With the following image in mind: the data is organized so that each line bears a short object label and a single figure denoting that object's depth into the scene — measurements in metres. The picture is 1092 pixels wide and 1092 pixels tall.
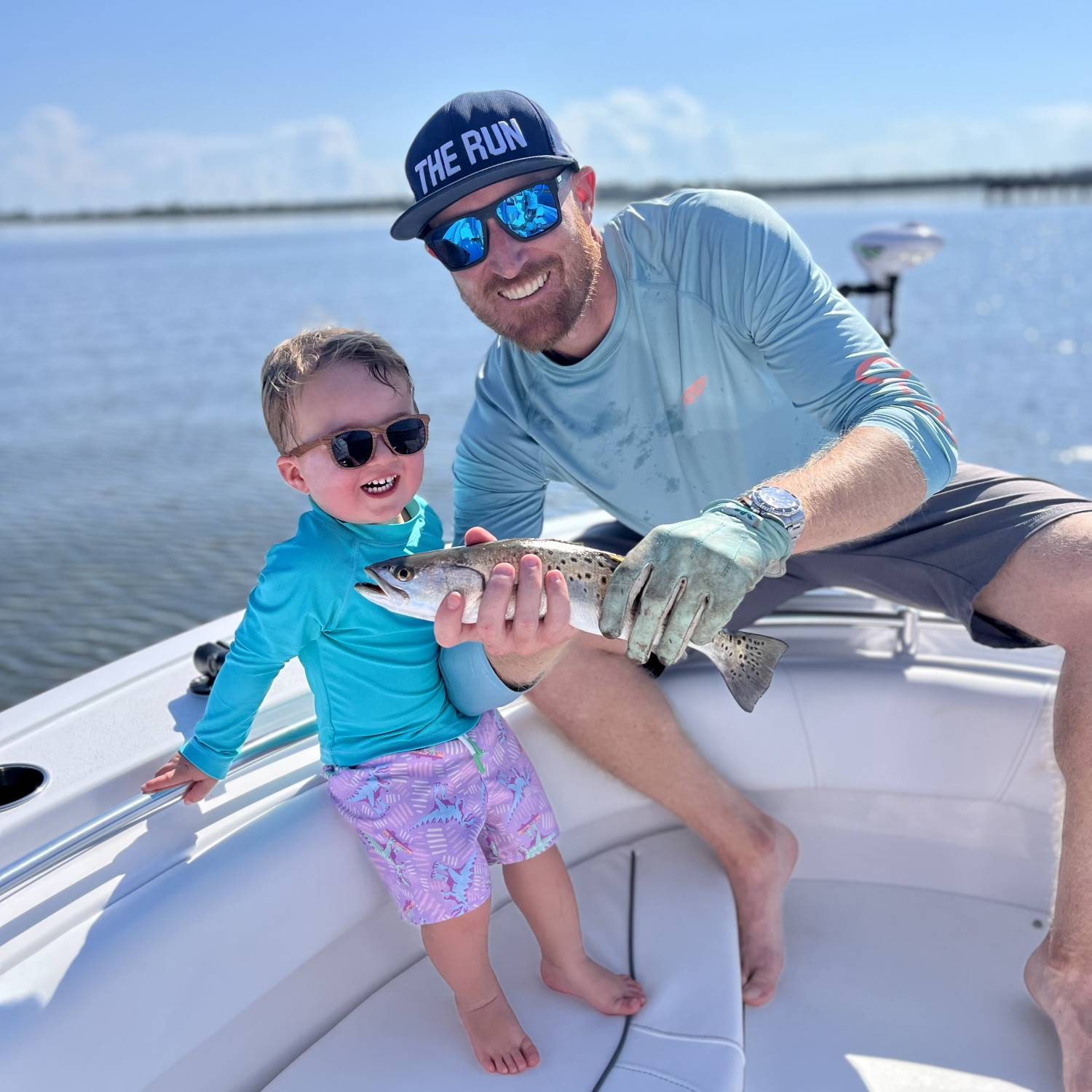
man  2.17
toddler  2.05
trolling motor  3.64
